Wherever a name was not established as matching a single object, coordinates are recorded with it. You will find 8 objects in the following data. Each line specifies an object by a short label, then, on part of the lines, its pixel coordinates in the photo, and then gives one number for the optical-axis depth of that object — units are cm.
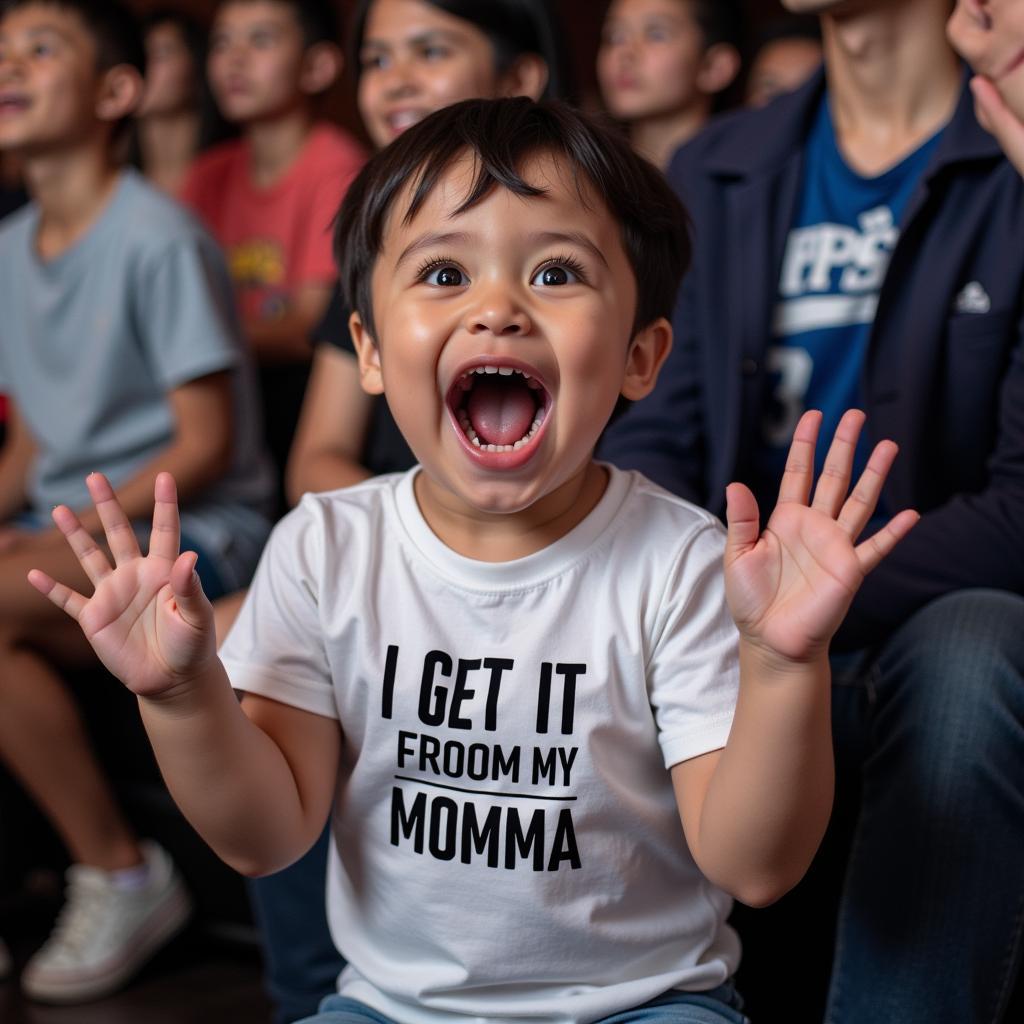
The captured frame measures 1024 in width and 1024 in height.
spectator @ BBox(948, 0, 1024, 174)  115
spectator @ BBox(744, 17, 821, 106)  286
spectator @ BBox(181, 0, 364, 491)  249
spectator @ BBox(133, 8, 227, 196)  319
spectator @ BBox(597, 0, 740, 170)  280
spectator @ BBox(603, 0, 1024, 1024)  95
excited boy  85
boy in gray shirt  157
